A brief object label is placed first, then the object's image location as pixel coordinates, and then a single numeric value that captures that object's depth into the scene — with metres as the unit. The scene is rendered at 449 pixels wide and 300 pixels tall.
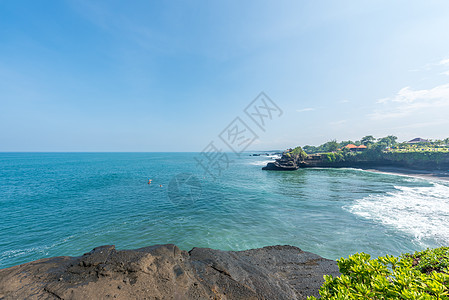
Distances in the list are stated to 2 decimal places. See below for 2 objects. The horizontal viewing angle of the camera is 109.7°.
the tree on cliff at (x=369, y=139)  108.19
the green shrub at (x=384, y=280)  2.94
